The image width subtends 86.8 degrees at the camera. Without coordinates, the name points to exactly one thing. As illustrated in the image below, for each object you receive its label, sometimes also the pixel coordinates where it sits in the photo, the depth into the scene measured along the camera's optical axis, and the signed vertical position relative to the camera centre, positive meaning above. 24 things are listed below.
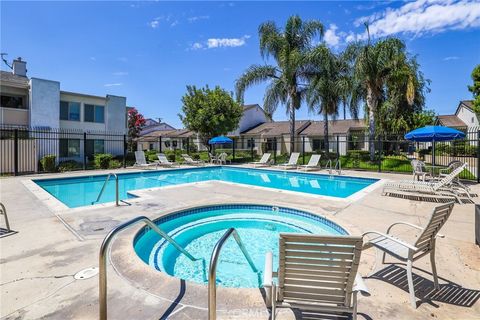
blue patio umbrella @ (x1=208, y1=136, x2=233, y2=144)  19.84 +1.26
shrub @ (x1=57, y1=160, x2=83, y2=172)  15.79 -0.65
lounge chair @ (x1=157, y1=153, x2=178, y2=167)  18.16 -0.43
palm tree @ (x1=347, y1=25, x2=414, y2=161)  15.96 +5.92
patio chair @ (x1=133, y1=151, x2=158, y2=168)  17.50 -0.28
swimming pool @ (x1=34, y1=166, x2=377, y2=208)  10.38 -1.33
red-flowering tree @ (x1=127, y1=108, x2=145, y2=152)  32.22 +4.33
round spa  4.45 -1.86
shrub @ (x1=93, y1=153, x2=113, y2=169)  17.27 -0.35
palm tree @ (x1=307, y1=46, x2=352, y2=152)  18.50 +5.52
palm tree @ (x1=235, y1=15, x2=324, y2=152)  19.80 +8.13
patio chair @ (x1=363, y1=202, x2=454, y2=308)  2.86 -1.10
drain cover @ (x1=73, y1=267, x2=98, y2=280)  3.33 -1.58
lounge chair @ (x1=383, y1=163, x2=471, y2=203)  8.20 -1.07
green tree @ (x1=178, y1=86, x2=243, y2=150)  20.72 +3.74
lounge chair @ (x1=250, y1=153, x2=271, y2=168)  19.80 -0.47
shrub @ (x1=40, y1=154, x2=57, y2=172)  15.01 -0.43
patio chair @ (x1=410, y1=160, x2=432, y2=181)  10.58 -0.49
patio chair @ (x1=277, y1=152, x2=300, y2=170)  17.58 -0.40
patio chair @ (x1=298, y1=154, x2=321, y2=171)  16.42 -0.44
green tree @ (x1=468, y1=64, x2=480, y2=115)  21.75 +6.18
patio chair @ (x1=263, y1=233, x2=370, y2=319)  2.10 -1.02
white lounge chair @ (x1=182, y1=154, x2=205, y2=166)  20.05 -0.48
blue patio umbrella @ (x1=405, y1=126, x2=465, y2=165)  10.08 +0.91
